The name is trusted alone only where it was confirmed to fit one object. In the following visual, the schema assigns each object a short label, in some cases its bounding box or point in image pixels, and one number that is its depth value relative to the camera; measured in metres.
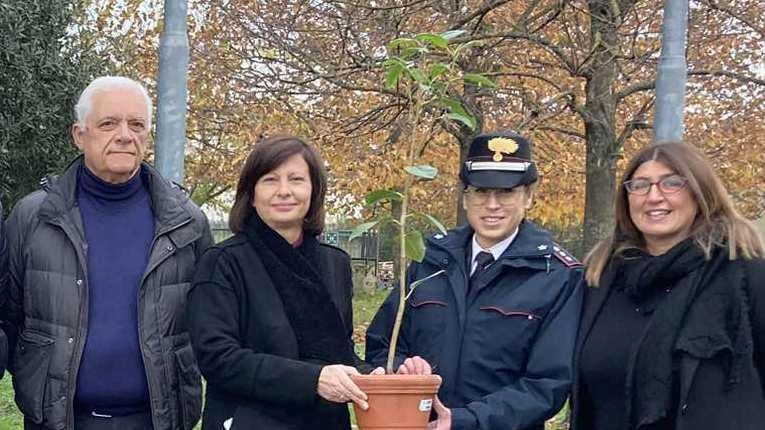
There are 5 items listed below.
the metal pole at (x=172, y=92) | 5.22
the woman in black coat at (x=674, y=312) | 3.23
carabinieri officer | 3.34
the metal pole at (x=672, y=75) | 5.63
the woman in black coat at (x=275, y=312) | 3.15
